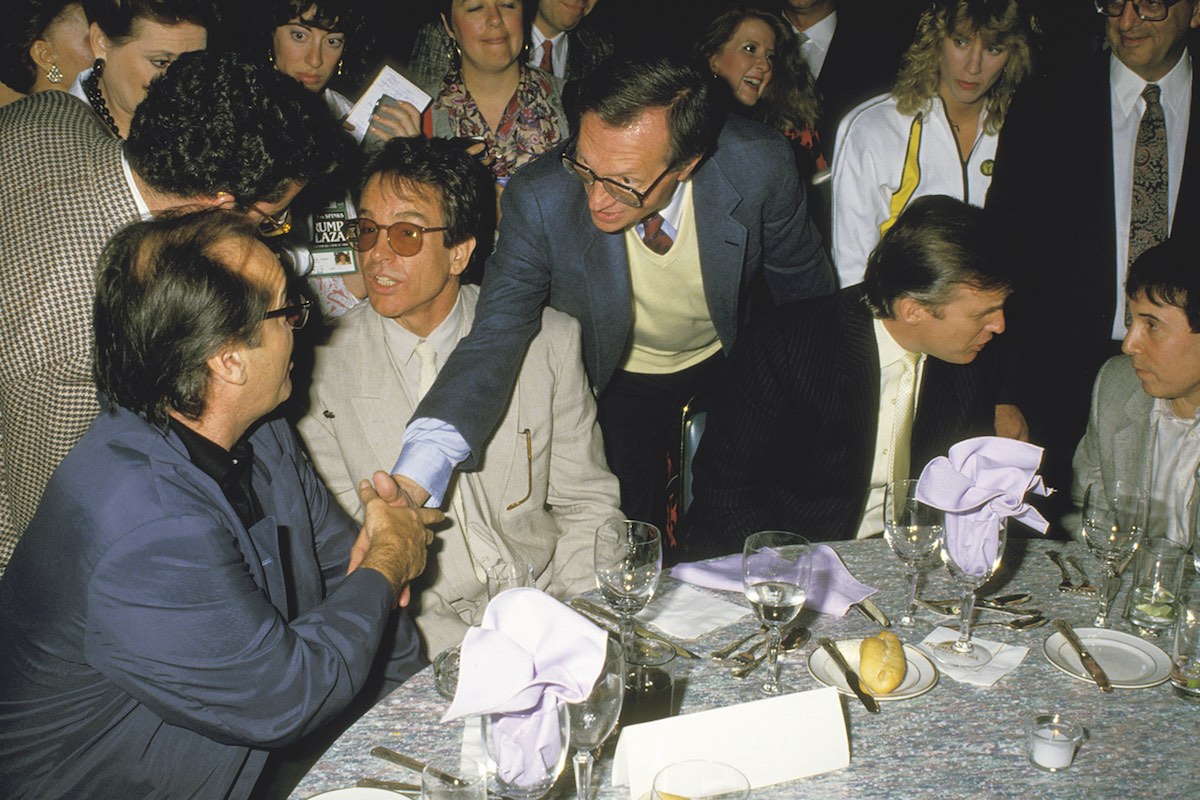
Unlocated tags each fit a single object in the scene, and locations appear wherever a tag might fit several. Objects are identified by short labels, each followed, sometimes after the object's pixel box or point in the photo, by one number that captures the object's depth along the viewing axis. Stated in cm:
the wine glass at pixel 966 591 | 176
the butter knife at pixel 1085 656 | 168
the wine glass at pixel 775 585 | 165
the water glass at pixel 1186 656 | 164
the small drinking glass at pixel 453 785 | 124
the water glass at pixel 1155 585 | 190
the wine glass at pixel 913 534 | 191
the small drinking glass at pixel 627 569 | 168
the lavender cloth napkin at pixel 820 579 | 193
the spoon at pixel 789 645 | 171
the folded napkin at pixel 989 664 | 171
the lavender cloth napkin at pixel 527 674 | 120
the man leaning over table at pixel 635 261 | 261
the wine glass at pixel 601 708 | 130
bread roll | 164
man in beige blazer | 270
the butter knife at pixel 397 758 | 146
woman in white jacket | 353
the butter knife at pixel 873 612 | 188
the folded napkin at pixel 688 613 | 184
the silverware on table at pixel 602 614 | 176
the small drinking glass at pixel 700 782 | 123
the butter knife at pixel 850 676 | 160
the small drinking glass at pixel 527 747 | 124
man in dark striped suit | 276
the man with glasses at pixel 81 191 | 210
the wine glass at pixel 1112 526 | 197
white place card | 137
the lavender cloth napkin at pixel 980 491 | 182
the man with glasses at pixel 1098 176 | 346
